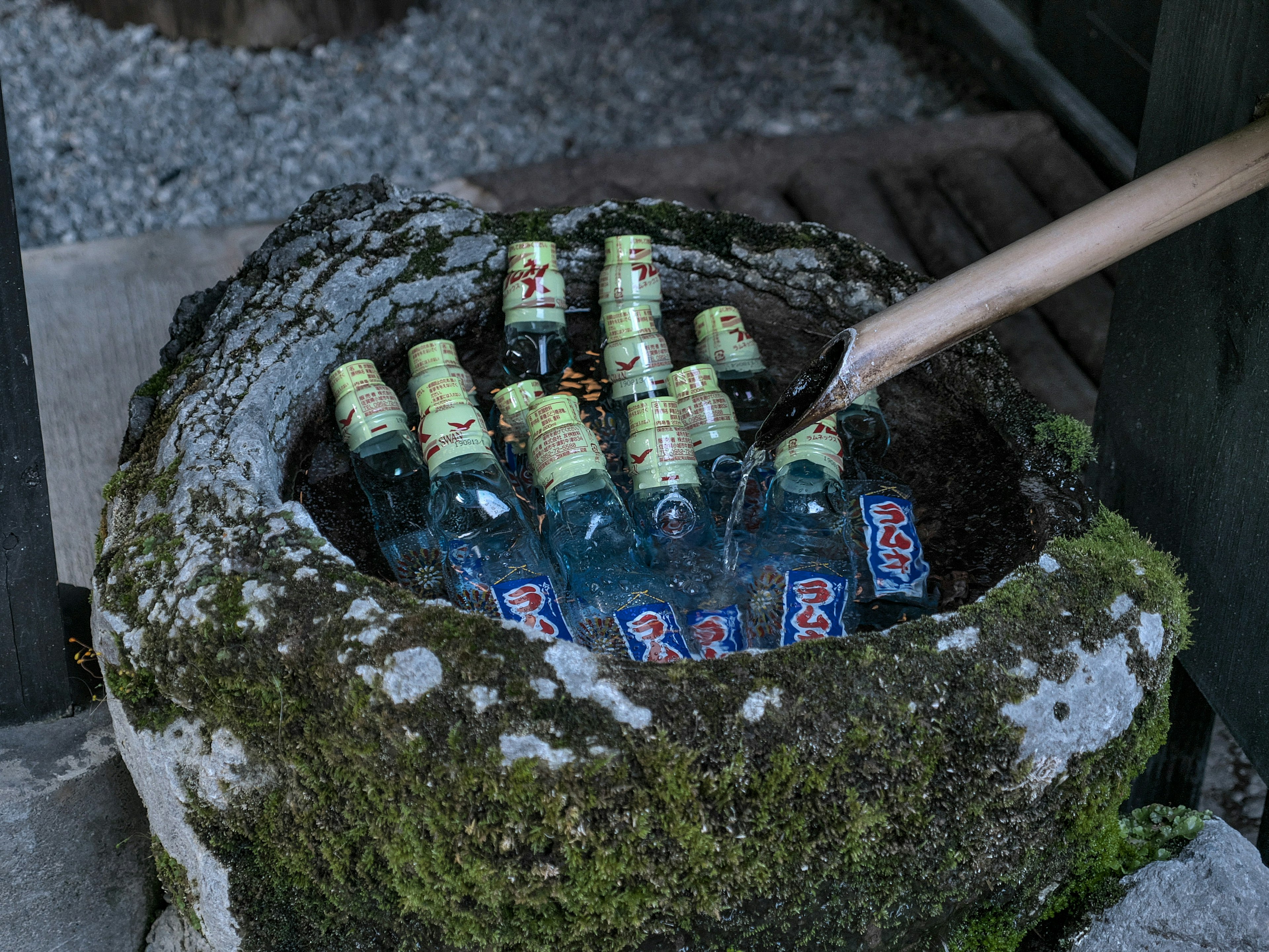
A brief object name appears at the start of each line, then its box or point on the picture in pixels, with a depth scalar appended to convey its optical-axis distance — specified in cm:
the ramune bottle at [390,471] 202
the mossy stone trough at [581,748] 139
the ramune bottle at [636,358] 223
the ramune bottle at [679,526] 193
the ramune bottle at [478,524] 190
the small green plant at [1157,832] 191
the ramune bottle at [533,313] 230
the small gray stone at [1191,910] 177
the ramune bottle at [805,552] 193
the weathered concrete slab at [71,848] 190
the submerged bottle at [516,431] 217
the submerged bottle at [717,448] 214
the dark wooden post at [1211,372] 219
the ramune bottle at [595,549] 186
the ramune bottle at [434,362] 214
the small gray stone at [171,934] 188
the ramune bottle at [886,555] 204
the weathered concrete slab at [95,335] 321
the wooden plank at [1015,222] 366
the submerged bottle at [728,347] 228
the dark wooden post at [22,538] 196
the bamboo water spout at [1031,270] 164
